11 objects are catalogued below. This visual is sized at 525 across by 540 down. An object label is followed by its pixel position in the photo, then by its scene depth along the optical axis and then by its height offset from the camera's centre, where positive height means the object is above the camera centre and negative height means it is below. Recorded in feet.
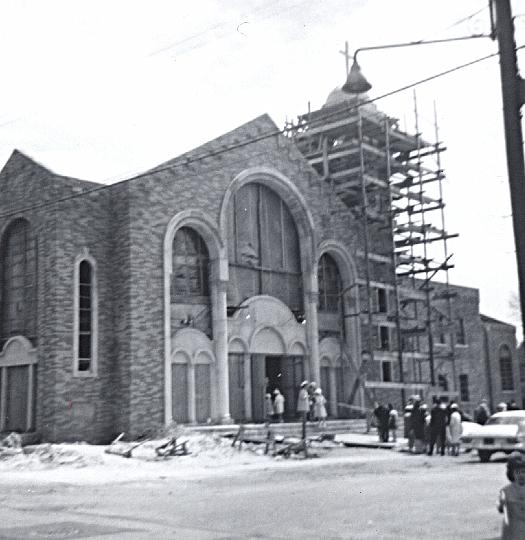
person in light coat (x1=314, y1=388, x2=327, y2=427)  101.04 -0.73
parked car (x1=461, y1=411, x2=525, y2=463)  70.95 -3.49
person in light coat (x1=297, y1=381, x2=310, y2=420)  84.32 +0.19
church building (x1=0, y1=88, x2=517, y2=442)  87.92 +12.73
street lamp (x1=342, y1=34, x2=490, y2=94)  48.98 +18.78
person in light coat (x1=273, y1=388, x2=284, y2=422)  97.34 -0.24
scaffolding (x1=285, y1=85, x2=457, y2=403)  120.26 +25.42
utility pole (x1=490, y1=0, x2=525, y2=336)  32.48 +11.22
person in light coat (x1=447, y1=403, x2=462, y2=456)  80.23 -3.27
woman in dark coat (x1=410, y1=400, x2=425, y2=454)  82.02 -2.72
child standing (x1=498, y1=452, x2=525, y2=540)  22.76 -2.94
